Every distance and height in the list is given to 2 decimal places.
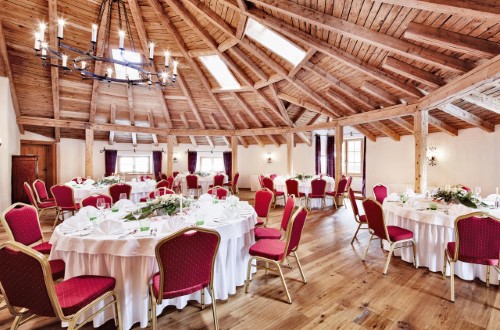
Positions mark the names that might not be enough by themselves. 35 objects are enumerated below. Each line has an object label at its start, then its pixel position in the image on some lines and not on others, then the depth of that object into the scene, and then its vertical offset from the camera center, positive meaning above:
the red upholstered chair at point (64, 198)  5.58 -0.81
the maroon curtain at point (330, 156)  12.03 +0.35
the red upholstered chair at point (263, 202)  4.53 -0.72
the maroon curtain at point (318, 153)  12.21 +0.48
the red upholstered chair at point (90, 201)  3.91 -0.61
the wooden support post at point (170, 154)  11.55 +0.39
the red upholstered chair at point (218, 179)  10.29 -0.68
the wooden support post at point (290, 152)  10.64 +0.47
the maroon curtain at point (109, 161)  12.33 +0.05
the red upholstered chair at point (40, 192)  6.49 -0.80
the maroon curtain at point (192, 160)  14.03 +0.14
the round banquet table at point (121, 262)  2.36 -0.96
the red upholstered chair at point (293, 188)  7.60 -0.75
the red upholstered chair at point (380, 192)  5.84 -0.67
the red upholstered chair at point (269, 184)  8.17 -0.69
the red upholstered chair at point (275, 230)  3.56 -1.01
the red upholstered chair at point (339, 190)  8.19 -0.88
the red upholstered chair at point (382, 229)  3.64 -1.01
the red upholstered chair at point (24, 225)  2.86 -0.77
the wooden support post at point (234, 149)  12.11 +0.66
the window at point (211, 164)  14.54 -0.08
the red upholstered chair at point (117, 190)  6.12 -0.68
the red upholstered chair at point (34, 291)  1.71 -0.92
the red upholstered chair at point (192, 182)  9.96 -0.78
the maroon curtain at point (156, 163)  13.49 -0.04
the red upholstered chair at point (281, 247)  2.87 -1.04
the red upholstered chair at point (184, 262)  2.01 -0.84
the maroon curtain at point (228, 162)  14.44 +0.04
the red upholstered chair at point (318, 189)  7.66 -0.79
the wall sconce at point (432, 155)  8.45 +0.30
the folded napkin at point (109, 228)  2.49 -0.66
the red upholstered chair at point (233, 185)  11.28 -1.02
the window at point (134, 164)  13.00 -0.10
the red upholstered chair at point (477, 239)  2.78 -0.85
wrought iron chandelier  3.02 +1.45
